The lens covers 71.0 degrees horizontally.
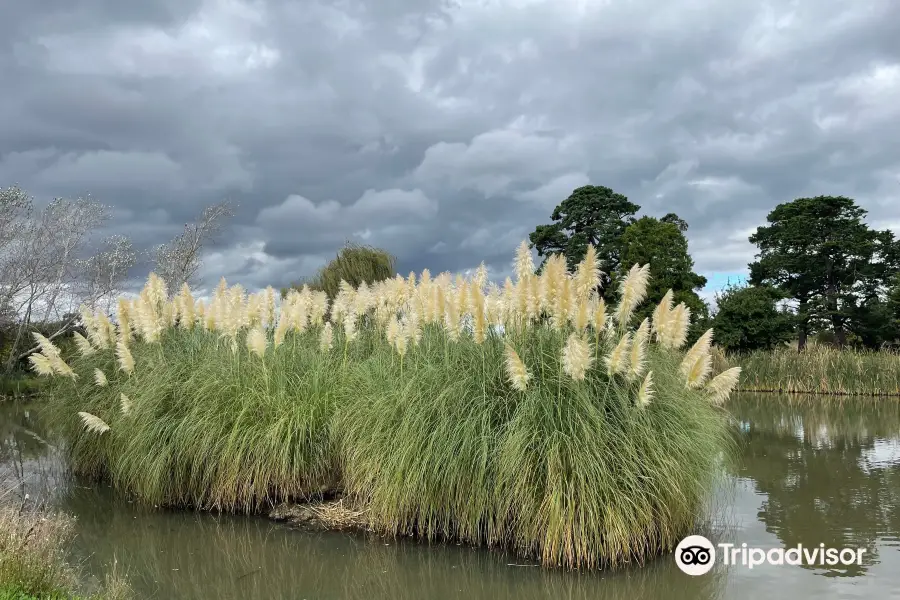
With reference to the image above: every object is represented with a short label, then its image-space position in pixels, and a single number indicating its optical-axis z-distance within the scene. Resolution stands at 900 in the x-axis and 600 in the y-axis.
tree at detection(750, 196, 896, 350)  34.19
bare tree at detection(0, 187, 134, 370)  20.27
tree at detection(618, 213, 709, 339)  30.73
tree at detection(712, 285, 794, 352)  27.62
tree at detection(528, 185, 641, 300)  34.00
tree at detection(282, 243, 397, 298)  17.80
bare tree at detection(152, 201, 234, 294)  24.14
